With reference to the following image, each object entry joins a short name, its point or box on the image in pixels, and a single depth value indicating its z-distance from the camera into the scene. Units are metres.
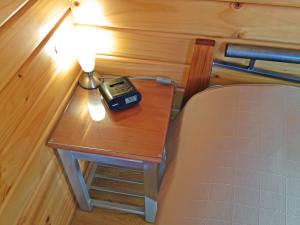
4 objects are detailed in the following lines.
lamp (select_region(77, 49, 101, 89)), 0.99
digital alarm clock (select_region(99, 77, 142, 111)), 1.00
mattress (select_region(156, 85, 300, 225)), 0.69
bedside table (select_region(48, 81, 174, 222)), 0.92
